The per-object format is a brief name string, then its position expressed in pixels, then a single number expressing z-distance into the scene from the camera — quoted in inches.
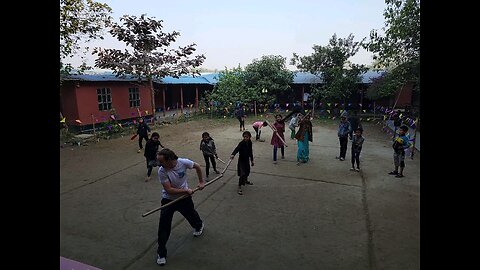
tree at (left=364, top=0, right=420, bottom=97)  438.6
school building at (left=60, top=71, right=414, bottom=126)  613.0
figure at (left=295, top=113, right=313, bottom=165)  362.5
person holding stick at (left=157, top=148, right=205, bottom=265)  168.7
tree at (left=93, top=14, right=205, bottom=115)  657.6
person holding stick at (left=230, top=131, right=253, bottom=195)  277.4
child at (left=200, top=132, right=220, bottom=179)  314.8
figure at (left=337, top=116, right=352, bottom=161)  357.4
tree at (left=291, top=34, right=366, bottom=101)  791.1
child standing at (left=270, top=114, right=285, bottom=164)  375.6
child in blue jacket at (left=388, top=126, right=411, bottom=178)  301.3
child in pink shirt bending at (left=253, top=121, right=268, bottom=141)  498.6
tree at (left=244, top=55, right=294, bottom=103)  896.7
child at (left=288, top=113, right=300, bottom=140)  494.0
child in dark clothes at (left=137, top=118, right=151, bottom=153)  439.5
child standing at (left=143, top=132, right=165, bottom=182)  316.1
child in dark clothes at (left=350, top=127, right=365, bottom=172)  324.5
